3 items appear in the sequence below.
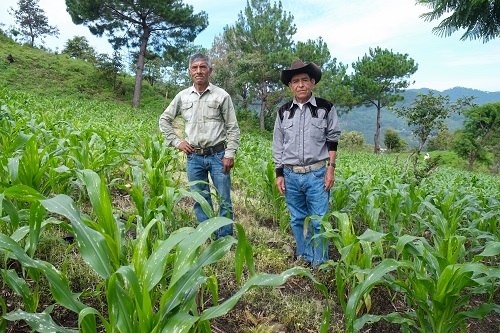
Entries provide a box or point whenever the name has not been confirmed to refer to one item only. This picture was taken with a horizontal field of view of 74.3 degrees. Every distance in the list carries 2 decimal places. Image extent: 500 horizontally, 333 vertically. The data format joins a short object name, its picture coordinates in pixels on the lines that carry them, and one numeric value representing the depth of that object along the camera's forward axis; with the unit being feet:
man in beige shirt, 10.15
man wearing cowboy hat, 9.41
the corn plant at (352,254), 7.45
